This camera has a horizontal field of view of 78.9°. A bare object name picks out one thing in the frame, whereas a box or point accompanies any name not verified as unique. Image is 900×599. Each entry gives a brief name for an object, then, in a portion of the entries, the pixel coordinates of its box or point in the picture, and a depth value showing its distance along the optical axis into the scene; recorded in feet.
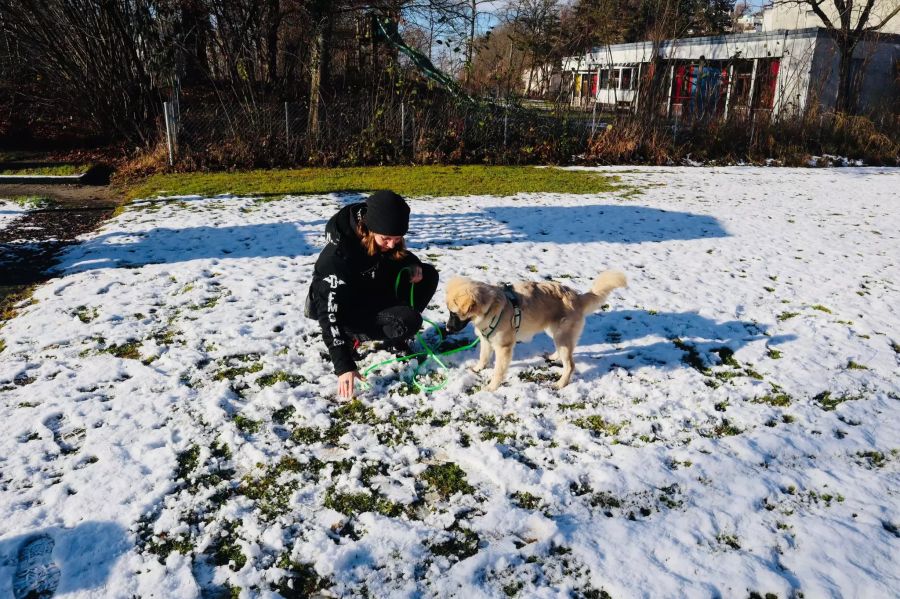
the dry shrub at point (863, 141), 53.52
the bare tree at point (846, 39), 69.26
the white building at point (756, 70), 53.21
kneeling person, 11.51
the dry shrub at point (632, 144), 50.62
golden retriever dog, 11.41
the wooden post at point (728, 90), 55.11
